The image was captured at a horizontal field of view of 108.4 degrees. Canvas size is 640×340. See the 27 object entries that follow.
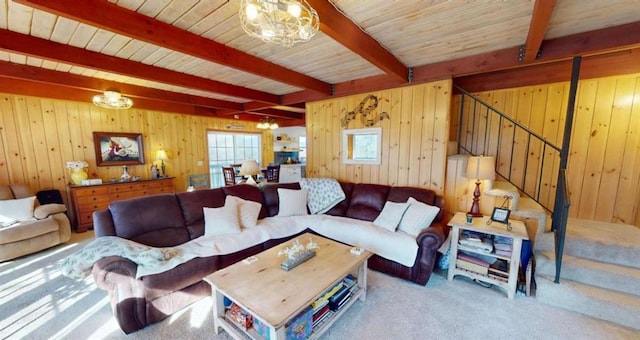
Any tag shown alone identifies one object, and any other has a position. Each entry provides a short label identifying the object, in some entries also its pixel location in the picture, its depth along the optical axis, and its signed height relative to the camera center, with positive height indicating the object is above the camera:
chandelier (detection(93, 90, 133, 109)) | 3.15 +0.68
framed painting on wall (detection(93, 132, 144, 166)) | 4.33 +0.00
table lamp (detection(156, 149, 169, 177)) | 4.99 -0.15
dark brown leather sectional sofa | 1.75 -0.91
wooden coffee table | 1.40 -0.96
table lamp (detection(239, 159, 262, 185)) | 4.00 -0.36
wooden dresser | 3.84 -0.84
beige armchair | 2.86 -0.98
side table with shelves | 2.17 -1.00
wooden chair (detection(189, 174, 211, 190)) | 5.66 -0.80
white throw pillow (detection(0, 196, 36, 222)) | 3.01 -0.81
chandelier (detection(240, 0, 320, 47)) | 1.17 +0.71
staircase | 1.89 -1.14
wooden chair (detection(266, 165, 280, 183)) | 6.01 -0.68
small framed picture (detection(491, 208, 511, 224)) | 2.39 -0.71
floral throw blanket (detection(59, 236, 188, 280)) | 1.79 -0.86
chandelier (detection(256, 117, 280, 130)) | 6.16 +0.64
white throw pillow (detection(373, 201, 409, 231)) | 2.75 -0.83
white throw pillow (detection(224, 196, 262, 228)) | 2.86 -0.80
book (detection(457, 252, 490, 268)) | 2.37 -1.17
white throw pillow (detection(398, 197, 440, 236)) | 2.58 -0.79
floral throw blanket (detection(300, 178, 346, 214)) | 3.49 -0.70
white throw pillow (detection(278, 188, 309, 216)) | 3.38 -0.81
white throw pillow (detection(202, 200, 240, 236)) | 2.61 -0.84
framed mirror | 3.52 +0.03
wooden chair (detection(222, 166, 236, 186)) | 5.21 -0.63
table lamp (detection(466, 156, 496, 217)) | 2.46 -0.21
